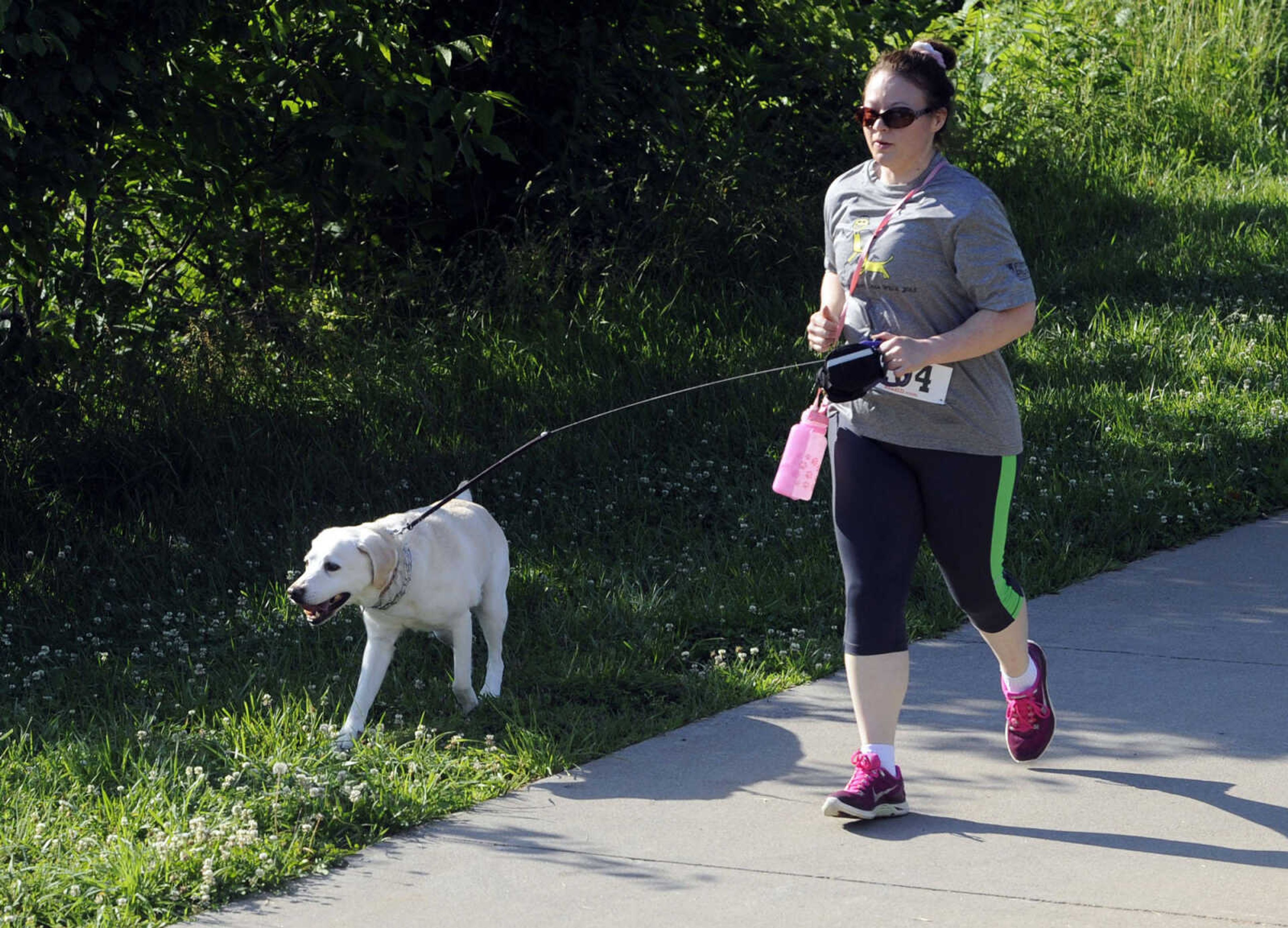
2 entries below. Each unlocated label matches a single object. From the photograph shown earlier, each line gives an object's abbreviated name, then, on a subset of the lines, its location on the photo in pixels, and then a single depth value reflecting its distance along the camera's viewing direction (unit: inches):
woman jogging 297.4
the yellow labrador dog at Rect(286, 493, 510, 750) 342.6
